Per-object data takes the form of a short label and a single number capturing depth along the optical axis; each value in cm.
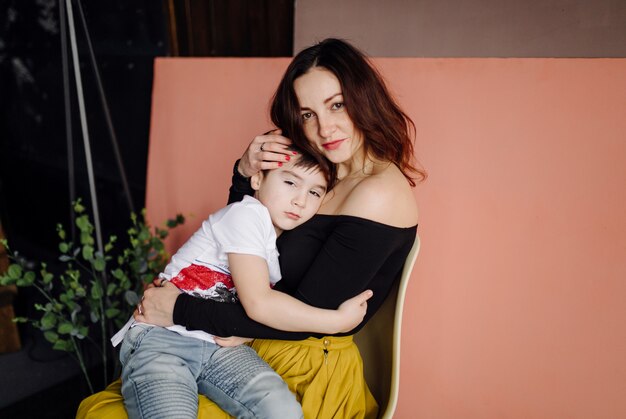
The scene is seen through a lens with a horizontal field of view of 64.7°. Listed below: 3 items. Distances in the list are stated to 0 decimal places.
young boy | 122
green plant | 212
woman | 127
